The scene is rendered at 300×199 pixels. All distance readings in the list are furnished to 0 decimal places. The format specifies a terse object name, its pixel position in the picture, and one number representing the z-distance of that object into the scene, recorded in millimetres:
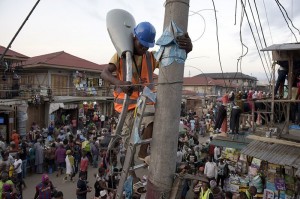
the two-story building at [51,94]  17562
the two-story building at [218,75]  39081
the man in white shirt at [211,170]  10398
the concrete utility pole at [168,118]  2381
